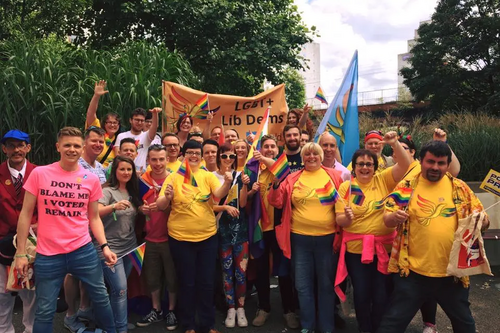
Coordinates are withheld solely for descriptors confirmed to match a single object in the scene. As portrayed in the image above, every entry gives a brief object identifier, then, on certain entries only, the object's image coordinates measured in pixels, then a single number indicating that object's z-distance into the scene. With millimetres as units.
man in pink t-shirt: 3119
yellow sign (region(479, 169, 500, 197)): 4676
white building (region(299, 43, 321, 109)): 95500
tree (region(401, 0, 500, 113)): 22891
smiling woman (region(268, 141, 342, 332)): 3734
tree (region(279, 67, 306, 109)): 14062
